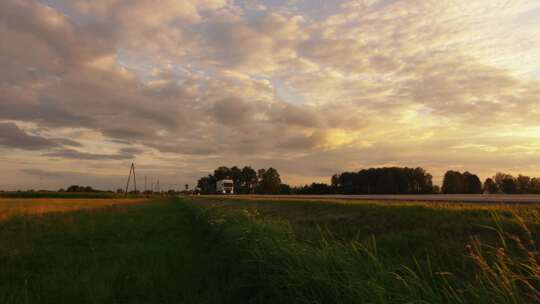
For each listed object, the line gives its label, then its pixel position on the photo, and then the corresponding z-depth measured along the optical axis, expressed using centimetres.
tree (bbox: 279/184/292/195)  12681
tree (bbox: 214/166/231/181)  18512
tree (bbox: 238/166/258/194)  17788
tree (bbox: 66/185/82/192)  17025
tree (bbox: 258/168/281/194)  15038
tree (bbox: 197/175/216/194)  15712
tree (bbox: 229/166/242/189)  17922
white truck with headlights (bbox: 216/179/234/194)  10138
